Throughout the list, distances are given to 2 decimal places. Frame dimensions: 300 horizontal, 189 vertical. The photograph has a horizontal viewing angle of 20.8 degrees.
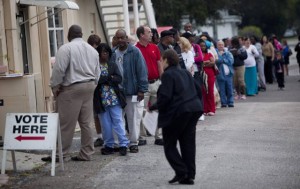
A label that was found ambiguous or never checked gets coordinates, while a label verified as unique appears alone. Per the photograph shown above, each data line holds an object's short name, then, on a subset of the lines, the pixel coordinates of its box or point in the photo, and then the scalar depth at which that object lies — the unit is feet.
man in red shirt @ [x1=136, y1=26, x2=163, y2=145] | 43.96
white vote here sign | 35.50
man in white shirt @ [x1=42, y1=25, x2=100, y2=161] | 37.60
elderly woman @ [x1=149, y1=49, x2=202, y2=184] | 32.19
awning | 47.52
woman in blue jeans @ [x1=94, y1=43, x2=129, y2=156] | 40.65
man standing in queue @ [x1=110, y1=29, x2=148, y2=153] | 41.11
